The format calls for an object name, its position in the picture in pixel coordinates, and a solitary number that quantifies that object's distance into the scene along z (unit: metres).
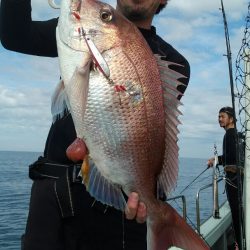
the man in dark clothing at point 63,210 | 1.89
